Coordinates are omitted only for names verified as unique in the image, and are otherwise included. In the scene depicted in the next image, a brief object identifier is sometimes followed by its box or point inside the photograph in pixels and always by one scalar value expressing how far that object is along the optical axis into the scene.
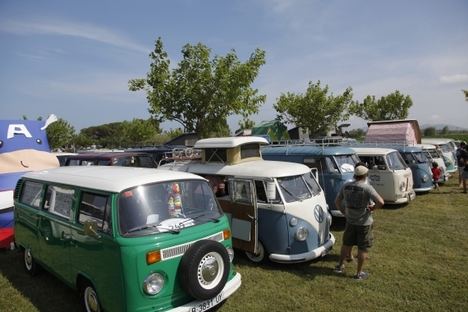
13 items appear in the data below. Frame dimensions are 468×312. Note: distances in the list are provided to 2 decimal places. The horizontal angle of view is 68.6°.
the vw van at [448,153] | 19.45
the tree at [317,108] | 30.72
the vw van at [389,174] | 11.81
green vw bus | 4.05
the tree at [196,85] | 16.05
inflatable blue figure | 7.85
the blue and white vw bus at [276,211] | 6.46
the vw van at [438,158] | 16.65
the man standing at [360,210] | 5.90
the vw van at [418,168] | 14.02
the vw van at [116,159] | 10.71
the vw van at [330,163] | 9.45
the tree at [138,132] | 48.59
